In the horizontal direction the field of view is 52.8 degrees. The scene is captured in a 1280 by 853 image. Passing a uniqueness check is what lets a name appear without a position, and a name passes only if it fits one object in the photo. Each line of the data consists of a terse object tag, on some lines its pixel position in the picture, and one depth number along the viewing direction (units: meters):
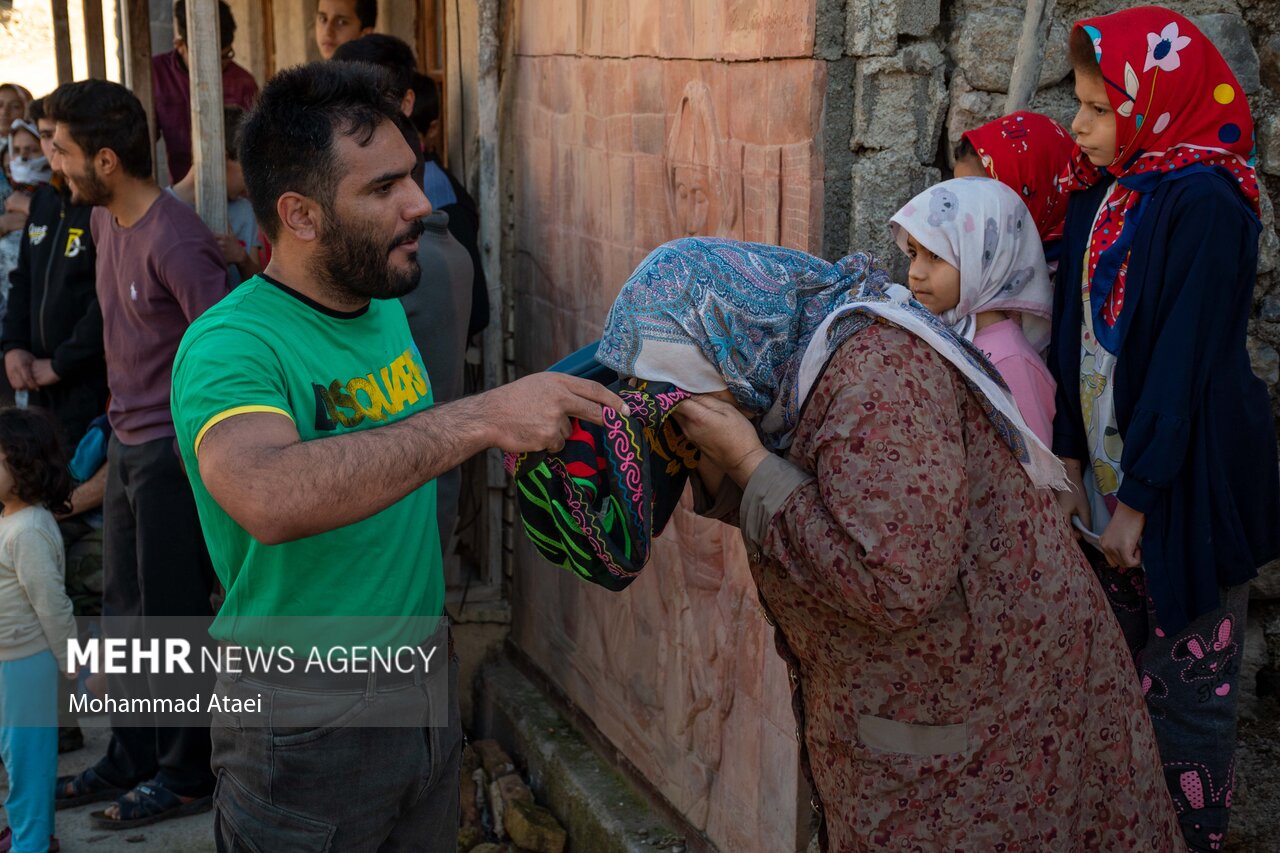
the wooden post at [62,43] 8.48
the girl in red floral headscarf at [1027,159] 2.71
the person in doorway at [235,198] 5.17
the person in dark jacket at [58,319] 5.02
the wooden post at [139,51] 5.64
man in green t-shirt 2.29
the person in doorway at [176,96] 6.22
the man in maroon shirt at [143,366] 4.25
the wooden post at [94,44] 7.30
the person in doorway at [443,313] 3.63
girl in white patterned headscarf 2.57
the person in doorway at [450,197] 4.65
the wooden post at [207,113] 4.71
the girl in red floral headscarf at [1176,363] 2.38
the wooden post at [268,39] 8.99
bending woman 1.92
